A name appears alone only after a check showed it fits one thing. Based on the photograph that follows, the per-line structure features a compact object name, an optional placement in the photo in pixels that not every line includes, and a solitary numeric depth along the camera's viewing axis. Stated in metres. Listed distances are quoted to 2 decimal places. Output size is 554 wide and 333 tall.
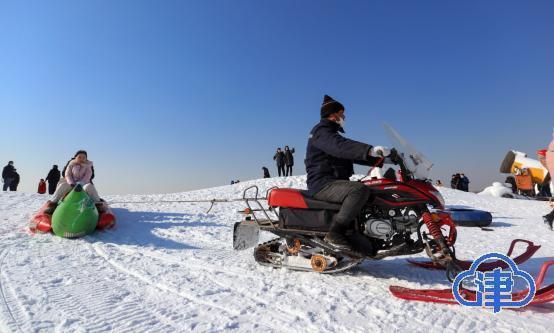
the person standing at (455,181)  19.11
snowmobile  3.21
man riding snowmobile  3.28
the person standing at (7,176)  14.88
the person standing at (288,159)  17.58
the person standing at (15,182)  15.12
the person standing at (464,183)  18.89
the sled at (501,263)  3.37
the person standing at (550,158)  4.76
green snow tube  5.68
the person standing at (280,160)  17.66
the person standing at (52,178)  14.27
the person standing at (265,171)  21.98
